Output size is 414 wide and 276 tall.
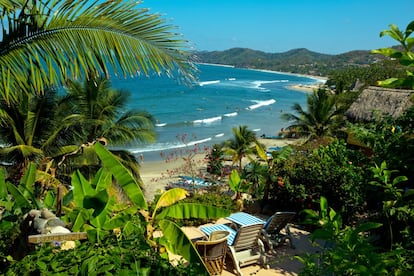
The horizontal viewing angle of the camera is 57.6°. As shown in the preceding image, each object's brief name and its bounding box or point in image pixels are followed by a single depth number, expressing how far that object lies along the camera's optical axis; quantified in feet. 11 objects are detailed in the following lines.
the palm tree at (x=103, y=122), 32.40
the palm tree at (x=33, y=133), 28.43
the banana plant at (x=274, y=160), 30.40
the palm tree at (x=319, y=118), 69.60
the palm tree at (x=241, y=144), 61.82
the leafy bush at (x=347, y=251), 4.76
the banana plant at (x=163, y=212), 8.74
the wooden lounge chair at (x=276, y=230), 21.95
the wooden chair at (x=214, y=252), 18.18
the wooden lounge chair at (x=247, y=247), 19.70
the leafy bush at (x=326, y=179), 25.08
